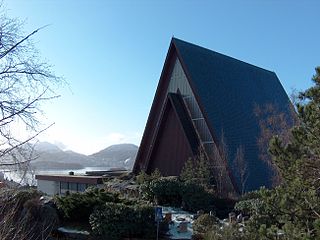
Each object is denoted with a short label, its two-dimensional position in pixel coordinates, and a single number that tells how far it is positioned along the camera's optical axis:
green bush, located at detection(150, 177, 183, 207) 12.30
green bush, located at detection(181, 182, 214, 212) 11.66
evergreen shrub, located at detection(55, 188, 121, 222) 9.43
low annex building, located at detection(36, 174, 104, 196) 18.71
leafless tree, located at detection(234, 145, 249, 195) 15.49
